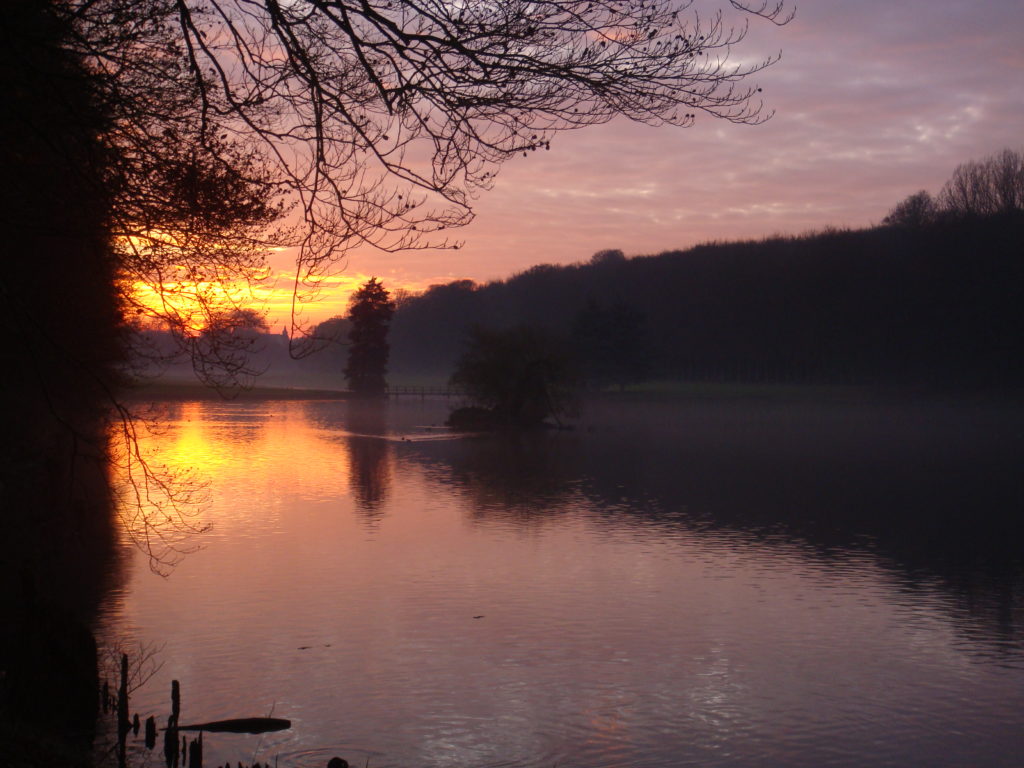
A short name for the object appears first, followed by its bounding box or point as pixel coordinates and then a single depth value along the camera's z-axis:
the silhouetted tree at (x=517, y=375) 48.34
